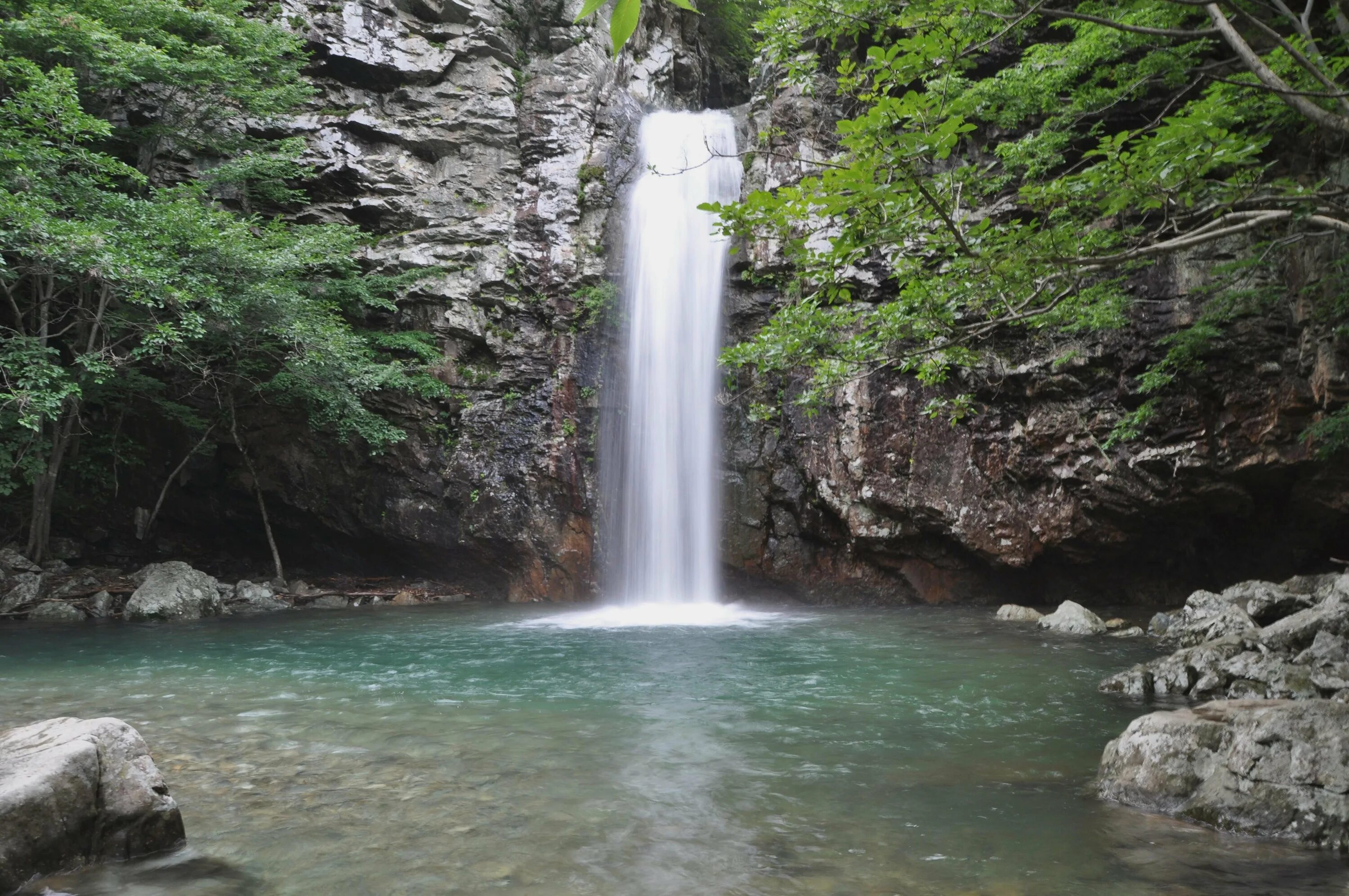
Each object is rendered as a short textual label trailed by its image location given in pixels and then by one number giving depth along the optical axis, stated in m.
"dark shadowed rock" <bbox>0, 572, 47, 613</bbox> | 13.82
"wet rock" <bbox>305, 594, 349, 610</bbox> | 16.39
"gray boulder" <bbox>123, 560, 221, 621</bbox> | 14.09
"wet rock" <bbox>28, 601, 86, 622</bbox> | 13.69
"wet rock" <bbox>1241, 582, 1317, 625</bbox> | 9.77
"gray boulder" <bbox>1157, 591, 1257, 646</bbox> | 9.47
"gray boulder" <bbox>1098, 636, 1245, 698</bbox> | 7.42
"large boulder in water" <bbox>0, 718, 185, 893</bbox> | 3.65
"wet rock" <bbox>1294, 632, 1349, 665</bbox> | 7.19
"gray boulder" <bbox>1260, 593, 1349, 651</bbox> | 7.84
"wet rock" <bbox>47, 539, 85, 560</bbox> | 16.89
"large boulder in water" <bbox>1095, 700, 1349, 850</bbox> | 4.22
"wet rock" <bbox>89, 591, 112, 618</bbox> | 14.12
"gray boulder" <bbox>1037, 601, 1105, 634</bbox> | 11.91
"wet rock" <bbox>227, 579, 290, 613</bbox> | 15.48
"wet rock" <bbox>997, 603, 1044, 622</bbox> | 13.24
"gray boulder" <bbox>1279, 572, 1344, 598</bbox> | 11.33
